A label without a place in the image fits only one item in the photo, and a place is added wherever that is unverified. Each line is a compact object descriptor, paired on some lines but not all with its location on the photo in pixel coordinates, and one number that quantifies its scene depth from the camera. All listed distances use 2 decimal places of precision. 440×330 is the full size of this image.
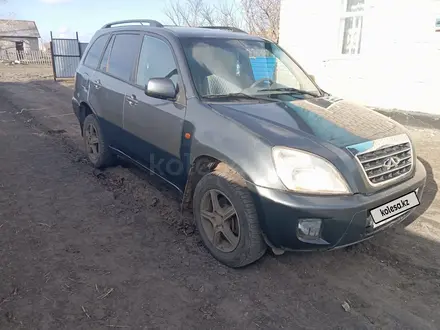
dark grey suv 2.58
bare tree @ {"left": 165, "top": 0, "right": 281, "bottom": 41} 20.09
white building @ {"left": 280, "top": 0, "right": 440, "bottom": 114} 7.25
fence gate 17.38
